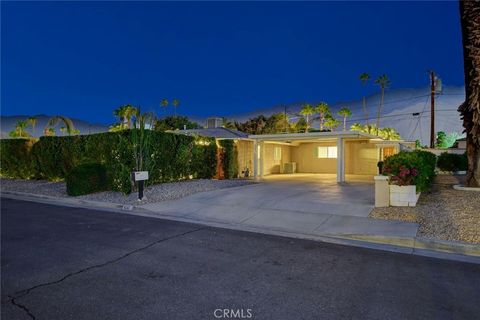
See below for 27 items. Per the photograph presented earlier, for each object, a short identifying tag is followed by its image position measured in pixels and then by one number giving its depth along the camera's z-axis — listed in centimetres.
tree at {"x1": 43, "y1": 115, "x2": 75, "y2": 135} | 2112
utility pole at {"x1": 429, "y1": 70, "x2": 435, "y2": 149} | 3275
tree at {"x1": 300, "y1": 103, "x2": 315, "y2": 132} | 5084
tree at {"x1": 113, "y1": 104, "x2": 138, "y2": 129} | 4209
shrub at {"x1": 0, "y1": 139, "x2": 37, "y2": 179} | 1986
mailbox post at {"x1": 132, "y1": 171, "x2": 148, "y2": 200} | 1168
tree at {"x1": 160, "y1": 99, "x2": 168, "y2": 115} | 5572
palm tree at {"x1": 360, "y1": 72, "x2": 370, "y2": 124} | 4466
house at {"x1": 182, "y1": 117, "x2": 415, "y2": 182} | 1983
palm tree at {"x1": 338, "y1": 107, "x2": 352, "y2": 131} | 5406
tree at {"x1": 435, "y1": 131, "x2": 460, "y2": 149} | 4397
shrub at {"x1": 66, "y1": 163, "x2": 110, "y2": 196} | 1359
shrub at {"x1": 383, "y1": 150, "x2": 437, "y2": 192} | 975
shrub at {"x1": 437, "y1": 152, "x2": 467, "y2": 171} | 2370
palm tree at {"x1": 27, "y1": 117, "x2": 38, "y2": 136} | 4687
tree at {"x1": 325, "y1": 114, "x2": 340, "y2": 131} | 5278
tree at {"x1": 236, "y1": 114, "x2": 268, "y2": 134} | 5002
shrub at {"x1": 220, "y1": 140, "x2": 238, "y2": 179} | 1962
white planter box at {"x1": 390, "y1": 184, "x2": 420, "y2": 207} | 973
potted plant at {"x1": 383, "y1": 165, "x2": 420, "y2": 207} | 973
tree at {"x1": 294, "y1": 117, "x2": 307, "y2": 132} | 5256
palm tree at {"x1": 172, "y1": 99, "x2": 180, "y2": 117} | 5632
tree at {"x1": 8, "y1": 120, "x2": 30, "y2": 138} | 4024
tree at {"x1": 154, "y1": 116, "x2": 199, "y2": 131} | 5256
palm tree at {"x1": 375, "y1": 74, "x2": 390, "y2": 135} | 4747
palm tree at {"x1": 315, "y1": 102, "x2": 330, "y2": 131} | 5072
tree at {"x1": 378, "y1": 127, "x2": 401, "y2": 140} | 5275
